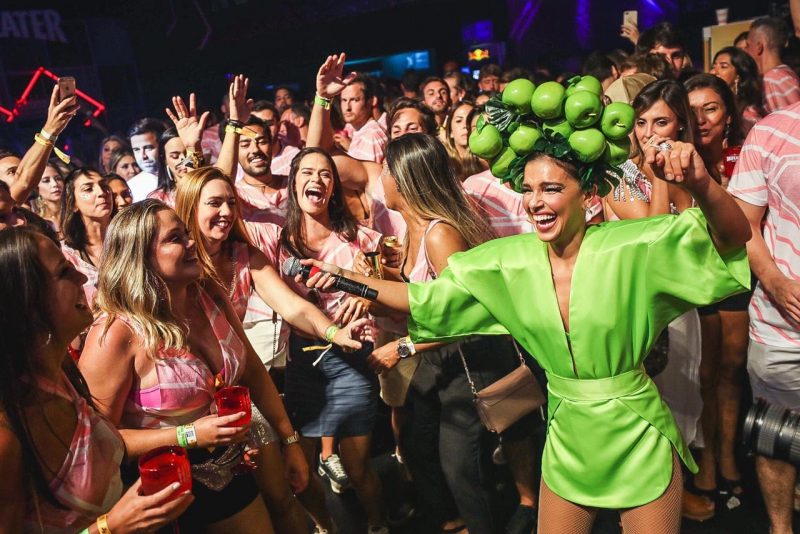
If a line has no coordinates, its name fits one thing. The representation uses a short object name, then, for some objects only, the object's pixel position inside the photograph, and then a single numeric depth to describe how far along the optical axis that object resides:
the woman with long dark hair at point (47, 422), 1.80
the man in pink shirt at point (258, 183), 4.70
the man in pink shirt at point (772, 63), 5.37
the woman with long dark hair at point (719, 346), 3.73
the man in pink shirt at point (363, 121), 6.16
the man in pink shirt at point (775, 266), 2.91
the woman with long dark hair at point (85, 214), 4.30
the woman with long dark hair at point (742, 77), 5.47
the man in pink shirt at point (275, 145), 5.89
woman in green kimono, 2.25
